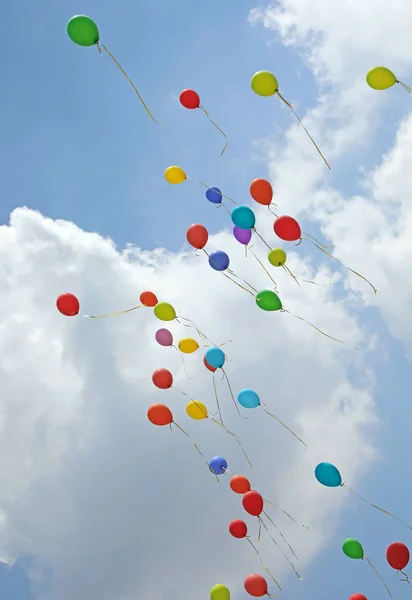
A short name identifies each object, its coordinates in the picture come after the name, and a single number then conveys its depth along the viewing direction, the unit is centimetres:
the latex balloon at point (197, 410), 948
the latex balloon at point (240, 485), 945
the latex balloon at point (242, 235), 892
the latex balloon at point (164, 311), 933
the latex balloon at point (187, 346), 989
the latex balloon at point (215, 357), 923
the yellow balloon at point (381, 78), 784
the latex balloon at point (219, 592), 872
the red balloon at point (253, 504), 911
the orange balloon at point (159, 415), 929
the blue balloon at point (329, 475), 858
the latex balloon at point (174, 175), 929
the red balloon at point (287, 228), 837
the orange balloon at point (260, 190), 865
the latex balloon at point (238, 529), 941
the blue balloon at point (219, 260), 910
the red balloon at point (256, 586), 875
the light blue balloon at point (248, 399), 936
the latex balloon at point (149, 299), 991
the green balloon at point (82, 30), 746
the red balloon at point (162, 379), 962
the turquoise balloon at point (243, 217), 844
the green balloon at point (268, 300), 870
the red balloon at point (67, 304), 934
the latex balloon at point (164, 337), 993
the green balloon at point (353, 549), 892
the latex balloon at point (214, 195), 920
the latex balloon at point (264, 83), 809
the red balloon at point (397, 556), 831
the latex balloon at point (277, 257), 896
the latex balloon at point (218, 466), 970
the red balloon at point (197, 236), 888
